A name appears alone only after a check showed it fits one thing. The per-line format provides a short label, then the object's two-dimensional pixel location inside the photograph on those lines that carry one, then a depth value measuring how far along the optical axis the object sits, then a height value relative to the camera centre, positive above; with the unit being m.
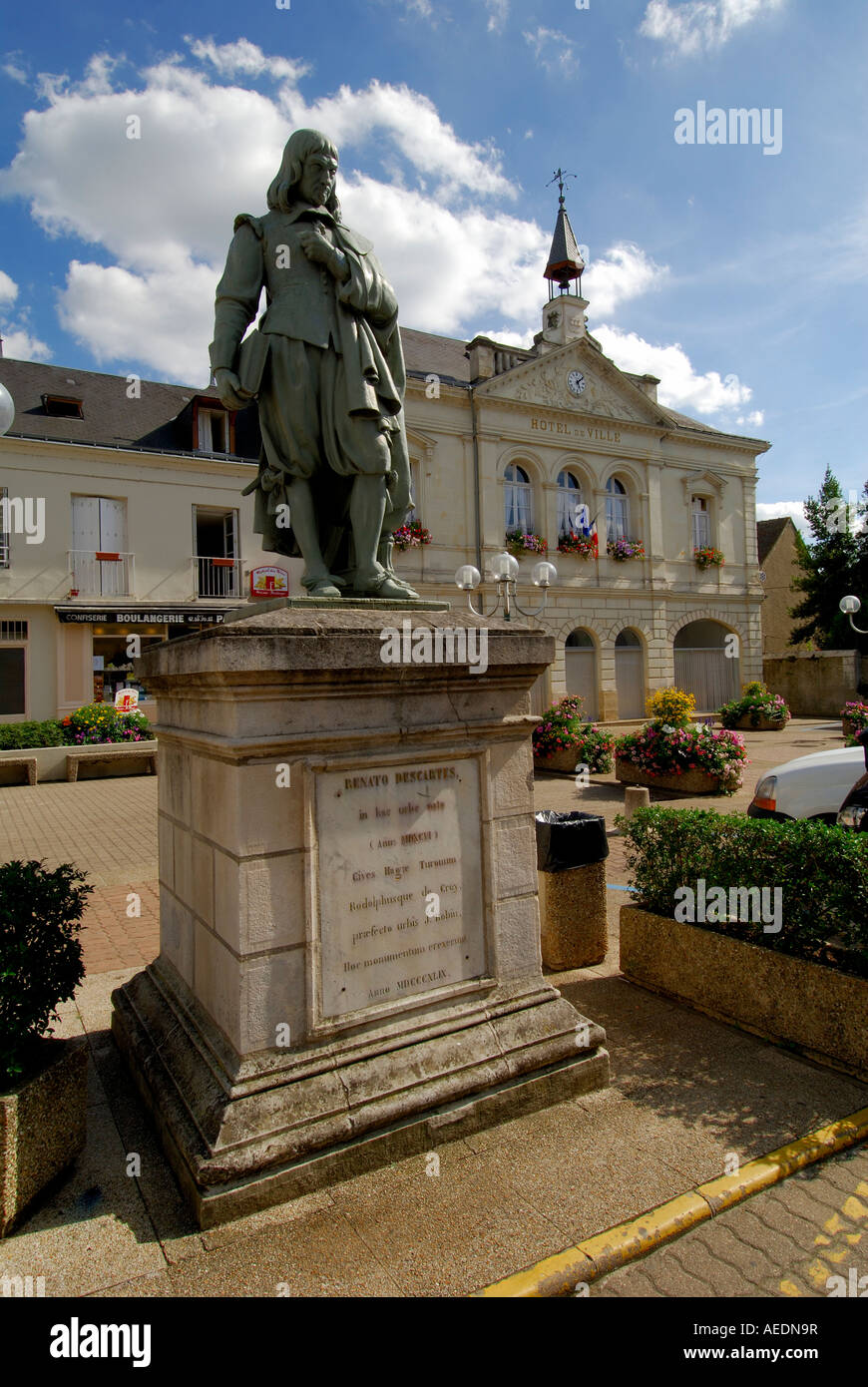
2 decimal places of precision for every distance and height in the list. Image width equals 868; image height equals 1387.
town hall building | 19.70 +5.74
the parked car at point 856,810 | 4.93 -0.83
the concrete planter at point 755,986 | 3.55 -1.58
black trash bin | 5.09 -1.37
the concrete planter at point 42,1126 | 2.57 -1.54
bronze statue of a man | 3.59 +1.66
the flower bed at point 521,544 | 24.05 +4.83
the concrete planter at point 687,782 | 12.14 -1.53
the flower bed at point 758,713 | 22.31 -0.75
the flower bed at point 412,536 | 22.05 +4.75
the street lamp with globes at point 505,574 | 12.78 +2.15
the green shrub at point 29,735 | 16.66 -0.70
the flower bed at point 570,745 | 14.85 -1.07
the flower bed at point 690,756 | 12.09 -1.10
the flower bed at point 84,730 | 16.86 -0.62
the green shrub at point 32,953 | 2.75 -0.98
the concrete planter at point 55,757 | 15.85 -1.15
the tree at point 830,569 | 33.09 +5.31
